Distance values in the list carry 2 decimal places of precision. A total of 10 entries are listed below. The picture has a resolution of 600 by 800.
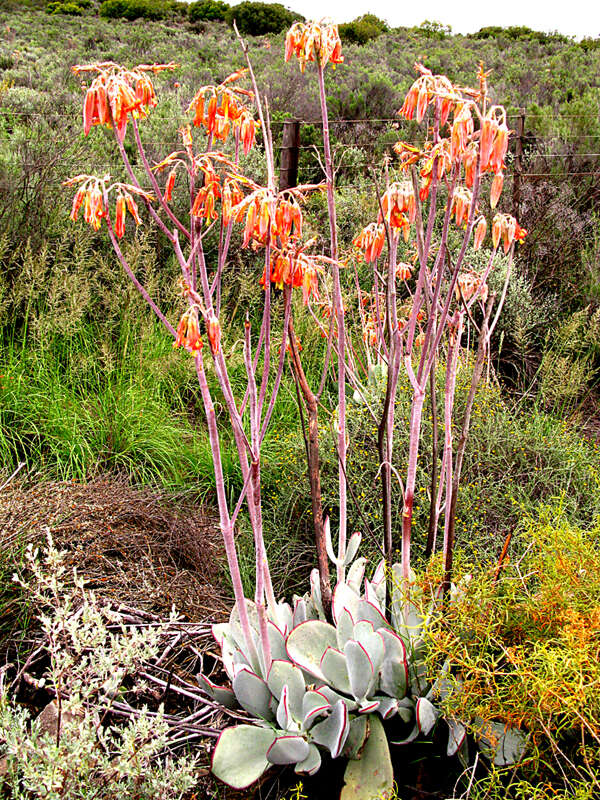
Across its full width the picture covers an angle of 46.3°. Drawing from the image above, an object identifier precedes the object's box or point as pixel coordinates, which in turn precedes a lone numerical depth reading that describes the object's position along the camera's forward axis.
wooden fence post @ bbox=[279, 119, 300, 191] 5.34
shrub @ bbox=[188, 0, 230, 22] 21.17
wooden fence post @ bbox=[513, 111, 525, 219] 5.74
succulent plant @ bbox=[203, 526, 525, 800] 1.56
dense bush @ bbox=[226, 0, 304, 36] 20.31
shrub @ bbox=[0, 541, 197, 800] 1.42
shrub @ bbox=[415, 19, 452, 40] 19.98
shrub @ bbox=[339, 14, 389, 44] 18.80
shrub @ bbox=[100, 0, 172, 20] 20.11
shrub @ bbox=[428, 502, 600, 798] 1.35
